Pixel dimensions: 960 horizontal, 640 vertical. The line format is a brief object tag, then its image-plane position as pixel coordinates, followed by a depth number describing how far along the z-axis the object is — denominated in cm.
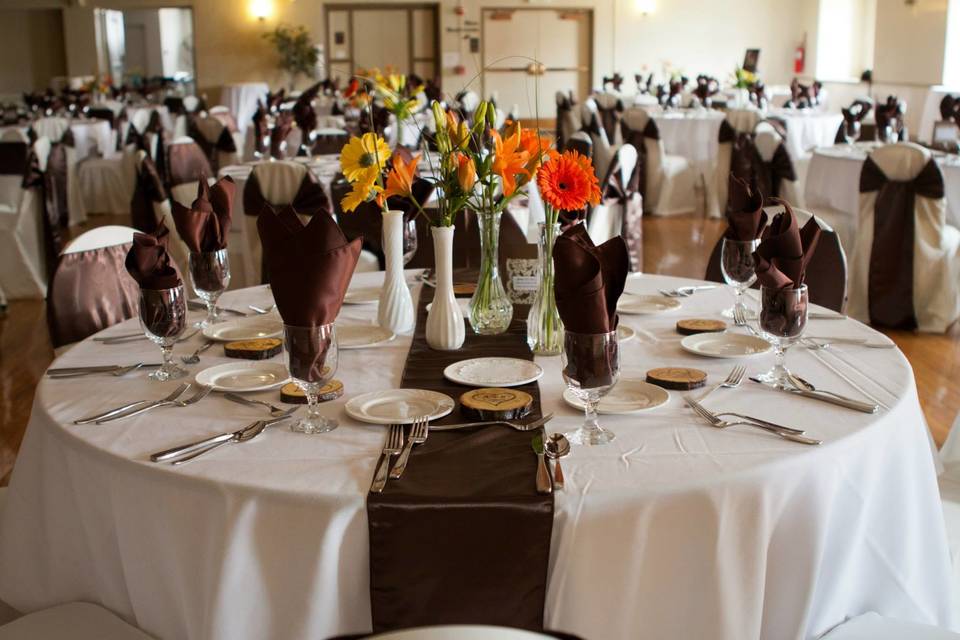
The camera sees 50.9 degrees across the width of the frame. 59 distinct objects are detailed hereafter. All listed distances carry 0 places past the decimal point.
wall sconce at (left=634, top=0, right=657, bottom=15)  1830
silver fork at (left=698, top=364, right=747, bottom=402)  187
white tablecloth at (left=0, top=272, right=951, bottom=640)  143
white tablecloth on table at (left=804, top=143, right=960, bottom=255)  552
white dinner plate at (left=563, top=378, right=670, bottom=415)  174
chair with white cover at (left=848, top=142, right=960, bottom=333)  511
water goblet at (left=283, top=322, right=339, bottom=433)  161
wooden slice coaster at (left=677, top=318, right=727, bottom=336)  224
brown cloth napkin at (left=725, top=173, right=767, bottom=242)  226
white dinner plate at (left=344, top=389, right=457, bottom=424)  171
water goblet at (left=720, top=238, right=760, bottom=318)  227
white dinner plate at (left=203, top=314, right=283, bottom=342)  228
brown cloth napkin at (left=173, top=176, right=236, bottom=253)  226
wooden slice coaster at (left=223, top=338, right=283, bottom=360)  211
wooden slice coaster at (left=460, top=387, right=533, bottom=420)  170
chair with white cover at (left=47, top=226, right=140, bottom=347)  269
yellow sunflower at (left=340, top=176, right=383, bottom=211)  201
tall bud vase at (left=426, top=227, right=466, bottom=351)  212
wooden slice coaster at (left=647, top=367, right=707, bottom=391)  185
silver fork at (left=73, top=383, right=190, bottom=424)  171
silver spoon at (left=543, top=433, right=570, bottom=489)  152
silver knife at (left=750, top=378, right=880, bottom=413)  170
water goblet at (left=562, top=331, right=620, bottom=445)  154
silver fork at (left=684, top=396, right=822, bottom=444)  157
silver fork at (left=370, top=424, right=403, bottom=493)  144
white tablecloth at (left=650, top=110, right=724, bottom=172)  997
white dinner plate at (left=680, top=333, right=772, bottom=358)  207
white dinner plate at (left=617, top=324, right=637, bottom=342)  222
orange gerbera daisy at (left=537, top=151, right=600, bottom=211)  189
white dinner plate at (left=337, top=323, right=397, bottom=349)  219
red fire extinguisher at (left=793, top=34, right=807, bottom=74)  1803
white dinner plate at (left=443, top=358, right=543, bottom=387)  190
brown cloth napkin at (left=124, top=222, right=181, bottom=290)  195
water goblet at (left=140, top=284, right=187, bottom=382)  194
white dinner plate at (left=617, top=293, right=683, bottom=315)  243
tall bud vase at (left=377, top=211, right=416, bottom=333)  224
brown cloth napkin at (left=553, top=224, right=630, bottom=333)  153
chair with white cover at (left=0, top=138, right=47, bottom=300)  646
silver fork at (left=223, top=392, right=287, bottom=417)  174
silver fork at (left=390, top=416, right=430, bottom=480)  148
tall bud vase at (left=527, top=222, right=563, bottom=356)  208
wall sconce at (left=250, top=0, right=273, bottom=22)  1817
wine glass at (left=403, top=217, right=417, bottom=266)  260
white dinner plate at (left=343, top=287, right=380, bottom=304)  261
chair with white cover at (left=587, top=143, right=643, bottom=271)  486
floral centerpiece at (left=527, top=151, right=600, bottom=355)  189
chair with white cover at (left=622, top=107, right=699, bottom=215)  939
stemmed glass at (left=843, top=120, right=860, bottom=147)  710
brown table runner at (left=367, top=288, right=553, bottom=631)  140
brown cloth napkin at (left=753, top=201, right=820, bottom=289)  182
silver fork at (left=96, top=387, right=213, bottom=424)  174
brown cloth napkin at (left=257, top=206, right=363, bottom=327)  161
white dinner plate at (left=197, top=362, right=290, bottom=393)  189
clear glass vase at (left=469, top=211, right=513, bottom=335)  221
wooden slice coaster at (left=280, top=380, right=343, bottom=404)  182
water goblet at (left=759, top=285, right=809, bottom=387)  181
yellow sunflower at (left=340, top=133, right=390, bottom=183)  204
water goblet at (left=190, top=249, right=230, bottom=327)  229
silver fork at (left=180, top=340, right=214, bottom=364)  210
